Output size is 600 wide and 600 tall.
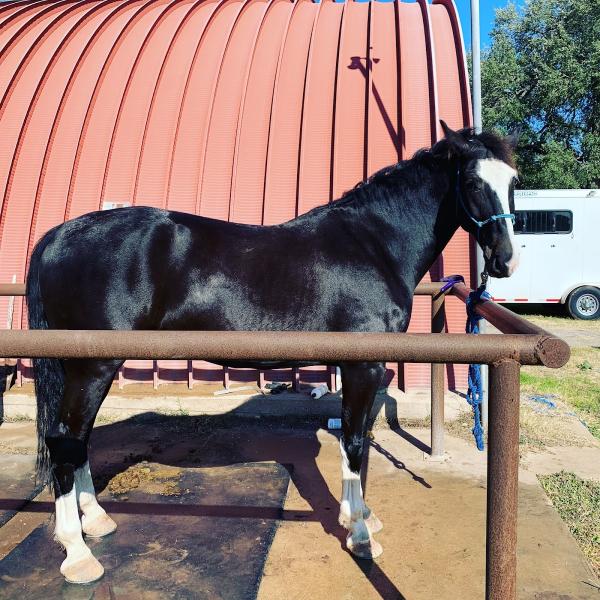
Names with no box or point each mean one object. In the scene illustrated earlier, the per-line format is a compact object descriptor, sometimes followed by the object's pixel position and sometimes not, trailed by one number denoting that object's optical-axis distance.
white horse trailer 12.68
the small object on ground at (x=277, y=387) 5.46
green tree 18.53
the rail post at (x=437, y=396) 4.22
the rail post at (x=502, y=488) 1.74
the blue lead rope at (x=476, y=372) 3.06
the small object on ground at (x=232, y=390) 5.50
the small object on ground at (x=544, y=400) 5.67
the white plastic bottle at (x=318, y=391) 5.28
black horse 2.88
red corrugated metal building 6.01
